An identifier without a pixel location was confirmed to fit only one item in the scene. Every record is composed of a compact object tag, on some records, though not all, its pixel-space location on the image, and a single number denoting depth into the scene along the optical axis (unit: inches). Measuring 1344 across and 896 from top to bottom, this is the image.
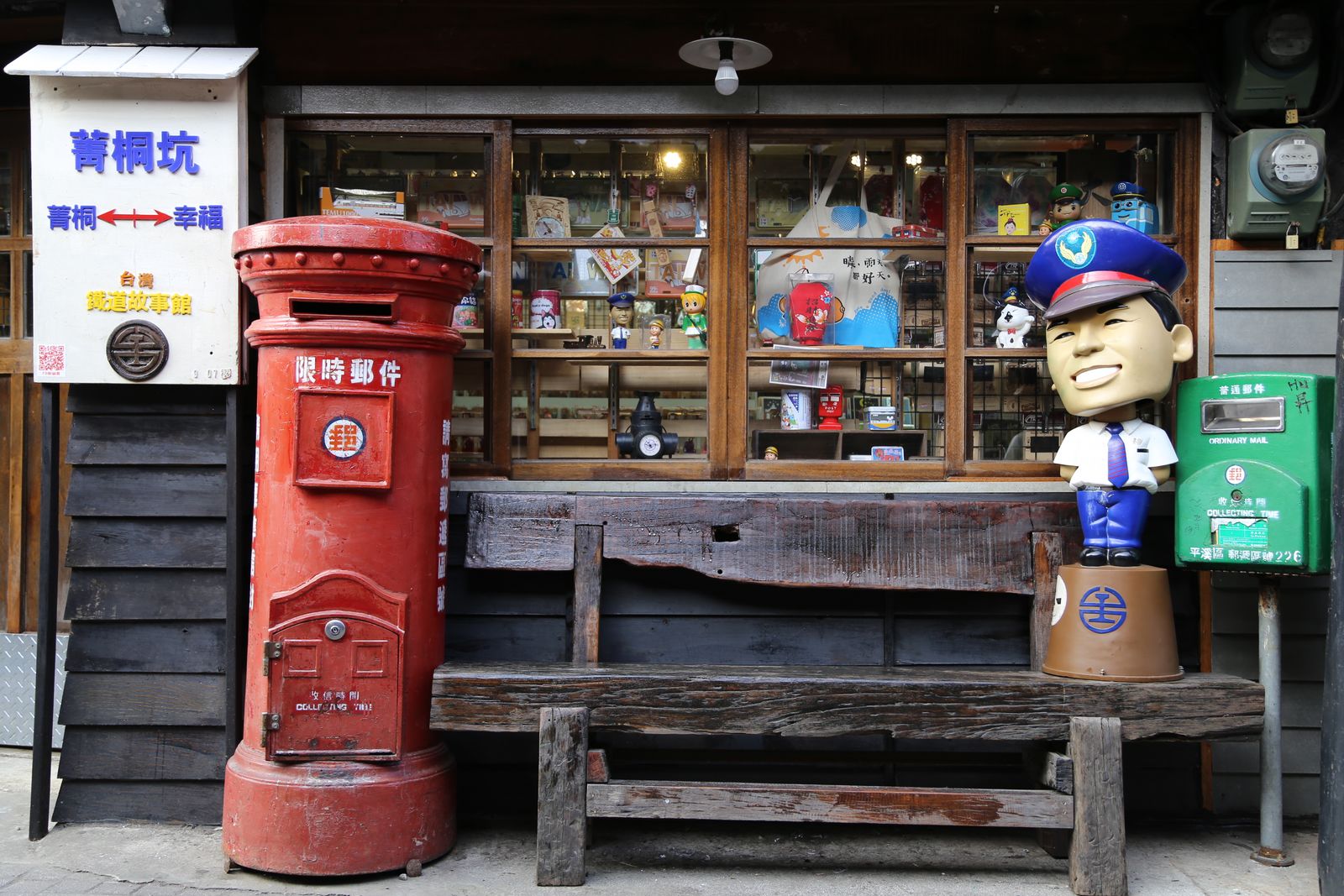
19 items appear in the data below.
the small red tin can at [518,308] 172.1
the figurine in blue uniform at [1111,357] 143.7
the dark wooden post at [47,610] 155.4
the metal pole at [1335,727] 125.0
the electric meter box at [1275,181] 157.4
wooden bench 137.6
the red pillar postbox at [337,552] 136.7
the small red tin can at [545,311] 172.9
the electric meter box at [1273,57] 159.8
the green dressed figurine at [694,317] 171.3
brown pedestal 140.8
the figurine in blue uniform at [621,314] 173.3
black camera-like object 169.9
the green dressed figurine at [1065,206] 169.2
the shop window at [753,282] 169.8
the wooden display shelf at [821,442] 171.5
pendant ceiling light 155.3
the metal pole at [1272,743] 146.5
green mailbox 140.9
